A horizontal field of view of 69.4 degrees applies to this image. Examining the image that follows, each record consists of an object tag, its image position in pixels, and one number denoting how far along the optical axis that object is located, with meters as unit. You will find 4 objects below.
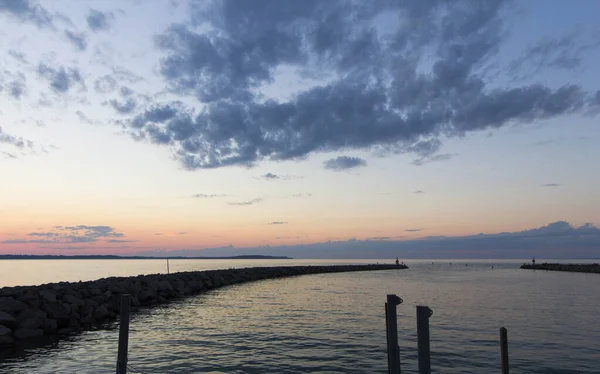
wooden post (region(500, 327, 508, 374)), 9.26
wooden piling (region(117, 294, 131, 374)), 11.00
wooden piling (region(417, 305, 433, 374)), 8.00
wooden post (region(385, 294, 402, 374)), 8.97
